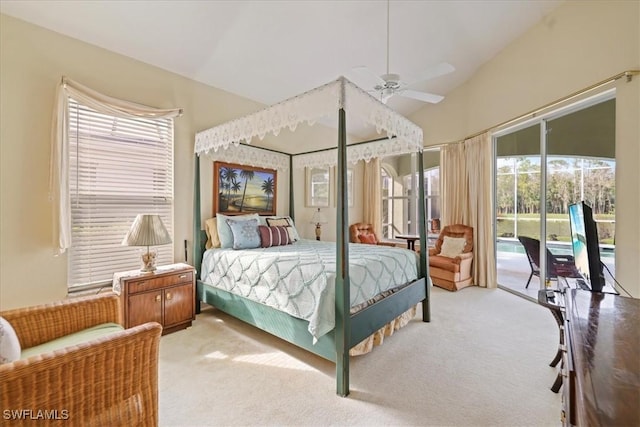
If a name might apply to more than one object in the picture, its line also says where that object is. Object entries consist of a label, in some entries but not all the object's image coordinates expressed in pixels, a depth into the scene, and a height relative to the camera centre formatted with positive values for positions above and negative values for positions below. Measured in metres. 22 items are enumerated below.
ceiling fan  2.73 +1.39
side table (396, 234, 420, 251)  5.24 -0.60
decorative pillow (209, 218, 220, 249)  3.54 -0.29
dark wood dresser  0.57 -0.43
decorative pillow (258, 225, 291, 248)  3.56 -0.34
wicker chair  1.05 -0.74
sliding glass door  3.00 +0.36
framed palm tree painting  3.87 +0.33
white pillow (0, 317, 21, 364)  1.18 -0.61
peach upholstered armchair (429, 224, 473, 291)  4.39 -0.88
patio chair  3.69 -0.73
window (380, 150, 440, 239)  5.95 +0.41
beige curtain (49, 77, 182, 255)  2.50 +0.43
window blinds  2.73 +0.30
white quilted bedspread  2.12 -0.61
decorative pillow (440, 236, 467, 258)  4.77 -0.65
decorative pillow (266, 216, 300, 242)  4.03 -0.20
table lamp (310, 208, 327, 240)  5.24 -0.19
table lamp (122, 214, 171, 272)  2.62 -0.23
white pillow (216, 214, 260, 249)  3.45 -0.28
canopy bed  2.05 -0.57
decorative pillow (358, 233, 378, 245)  5.89 -0.61
